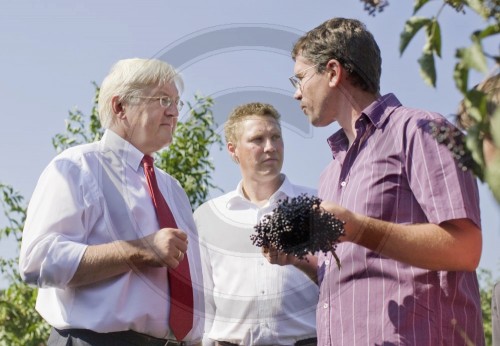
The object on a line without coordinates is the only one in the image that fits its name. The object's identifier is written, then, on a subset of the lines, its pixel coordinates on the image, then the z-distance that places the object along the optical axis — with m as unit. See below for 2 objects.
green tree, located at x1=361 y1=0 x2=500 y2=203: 1.85
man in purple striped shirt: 3.10
